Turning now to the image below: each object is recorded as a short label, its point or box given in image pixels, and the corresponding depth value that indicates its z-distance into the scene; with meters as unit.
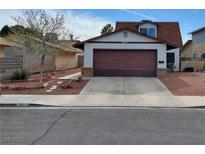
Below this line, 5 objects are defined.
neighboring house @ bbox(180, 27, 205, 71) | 17.56
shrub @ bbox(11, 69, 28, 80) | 10.58
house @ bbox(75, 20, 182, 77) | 12.28
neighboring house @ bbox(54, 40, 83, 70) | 17.27
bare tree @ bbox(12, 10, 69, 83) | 9.16
